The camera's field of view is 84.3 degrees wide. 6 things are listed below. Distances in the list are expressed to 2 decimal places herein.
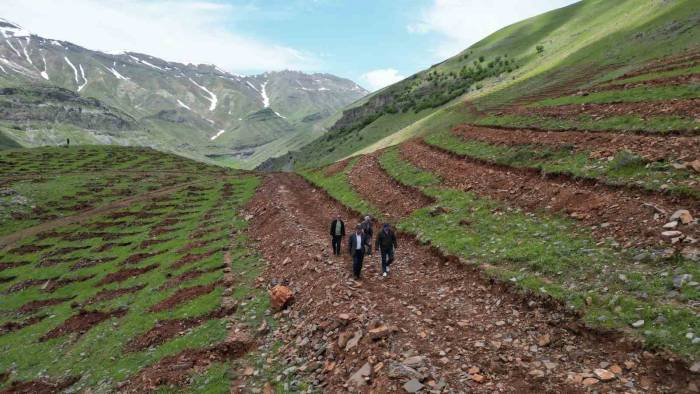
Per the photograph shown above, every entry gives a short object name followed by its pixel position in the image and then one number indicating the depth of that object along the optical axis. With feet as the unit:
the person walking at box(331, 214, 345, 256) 89.04
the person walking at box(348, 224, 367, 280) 72.74
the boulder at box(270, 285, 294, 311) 70.80
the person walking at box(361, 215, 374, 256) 82.49
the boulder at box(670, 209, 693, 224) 52.87
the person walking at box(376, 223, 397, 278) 74.59
